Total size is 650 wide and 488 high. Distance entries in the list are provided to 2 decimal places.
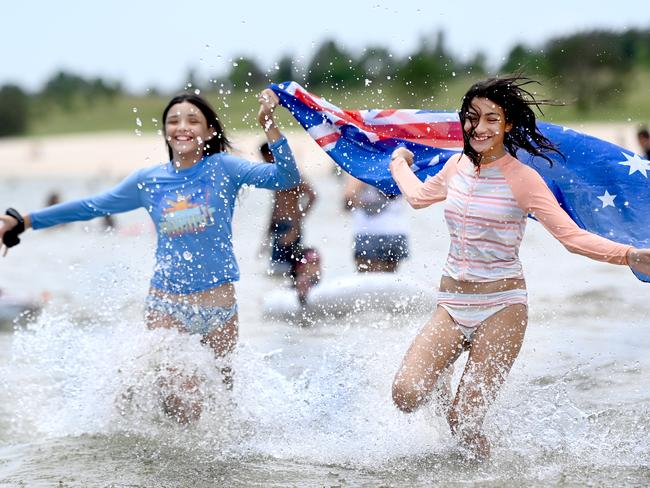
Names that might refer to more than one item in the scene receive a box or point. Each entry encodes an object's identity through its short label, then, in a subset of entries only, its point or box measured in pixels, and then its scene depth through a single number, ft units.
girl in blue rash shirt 41.60
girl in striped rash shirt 35.83
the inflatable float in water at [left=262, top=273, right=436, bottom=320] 69.31
